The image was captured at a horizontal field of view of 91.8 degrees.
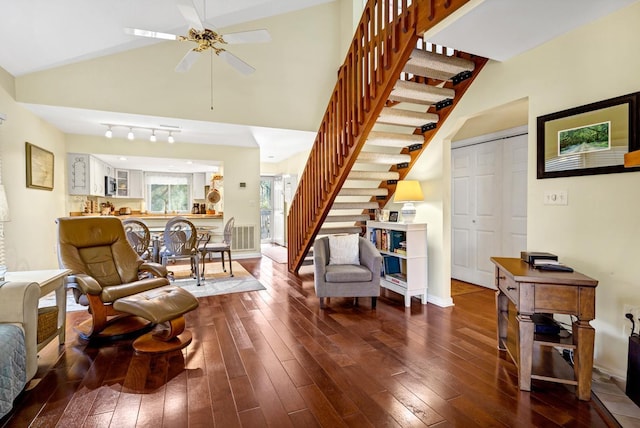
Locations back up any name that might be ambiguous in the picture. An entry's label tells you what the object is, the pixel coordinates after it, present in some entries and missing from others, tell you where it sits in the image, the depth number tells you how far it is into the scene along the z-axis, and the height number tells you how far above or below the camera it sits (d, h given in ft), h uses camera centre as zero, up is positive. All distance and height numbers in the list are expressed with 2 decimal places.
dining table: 15.67 -1.72
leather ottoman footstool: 7.89 -2.67
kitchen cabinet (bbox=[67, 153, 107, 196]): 18.16 +2.13
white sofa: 5.63 -2.51
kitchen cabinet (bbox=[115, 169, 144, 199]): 25.90 +2.22
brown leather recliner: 8.61 -1.92
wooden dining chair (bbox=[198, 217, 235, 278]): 15.81 -1.94
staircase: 8.79 +3.65
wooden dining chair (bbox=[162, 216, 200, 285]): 14.39 -1.60
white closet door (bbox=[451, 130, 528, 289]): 13.12 +0.21
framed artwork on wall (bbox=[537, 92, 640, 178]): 6.55 +1.66
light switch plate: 7.75 +0.31
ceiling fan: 8.75 +5.40
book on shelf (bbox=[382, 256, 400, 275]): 13.41 -2.41
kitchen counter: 22.11 -0.48
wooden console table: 6.01 -2.02
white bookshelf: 11.82 -1.85
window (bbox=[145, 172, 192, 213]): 28.71 +1.64
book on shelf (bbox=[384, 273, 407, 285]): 12.26 -2.80
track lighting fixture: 16.33 +4.45
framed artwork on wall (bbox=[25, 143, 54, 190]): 13.15 +1.93
